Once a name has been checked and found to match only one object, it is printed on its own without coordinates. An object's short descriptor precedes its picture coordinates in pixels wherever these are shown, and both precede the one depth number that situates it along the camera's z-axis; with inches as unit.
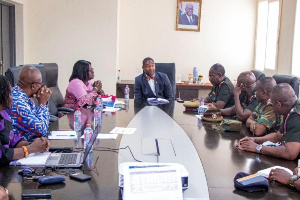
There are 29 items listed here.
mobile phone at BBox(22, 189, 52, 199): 66.0
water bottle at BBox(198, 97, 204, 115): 160.1
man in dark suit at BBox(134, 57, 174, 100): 199.6
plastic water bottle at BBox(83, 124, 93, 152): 98.1
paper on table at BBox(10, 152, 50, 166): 83.9
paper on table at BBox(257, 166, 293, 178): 81.1
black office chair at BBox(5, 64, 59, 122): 127.0
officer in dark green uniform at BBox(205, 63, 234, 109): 168.9
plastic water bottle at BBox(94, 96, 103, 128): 133.3
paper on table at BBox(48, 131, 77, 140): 109.3
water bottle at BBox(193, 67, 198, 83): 262.8
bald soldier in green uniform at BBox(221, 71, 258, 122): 145.2
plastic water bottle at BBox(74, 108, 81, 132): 120.4
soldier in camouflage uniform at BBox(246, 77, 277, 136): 121.2
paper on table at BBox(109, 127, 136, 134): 119.0
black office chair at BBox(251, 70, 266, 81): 170.3
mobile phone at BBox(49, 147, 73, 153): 95.4
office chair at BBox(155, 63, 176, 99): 218.2
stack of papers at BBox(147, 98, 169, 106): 185.3
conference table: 71.3
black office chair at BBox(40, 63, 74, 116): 172.7
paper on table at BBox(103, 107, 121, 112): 163.3
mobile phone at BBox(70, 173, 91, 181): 75.6
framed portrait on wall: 263.0
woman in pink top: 176.6
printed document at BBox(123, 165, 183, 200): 63.4
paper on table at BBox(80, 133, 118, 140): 111.0
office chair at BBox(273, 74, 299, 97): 132.6
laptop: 83.5
